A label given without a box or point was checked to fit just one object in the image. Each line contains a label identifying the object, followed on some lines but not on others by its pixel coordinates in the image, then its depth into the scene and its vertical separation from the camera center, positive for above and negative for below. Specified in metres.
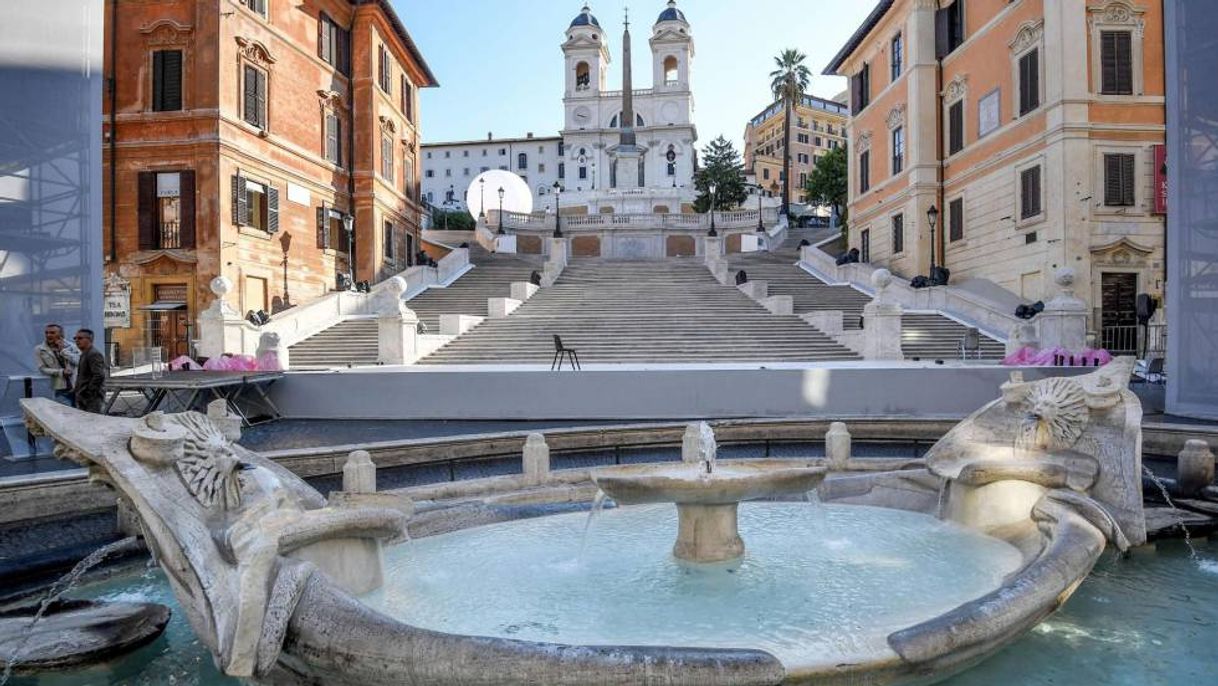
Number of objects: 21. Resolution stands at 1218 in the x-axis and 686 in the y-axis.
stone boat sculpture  3.19 -1.27
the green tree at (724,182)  66.38 +15.05
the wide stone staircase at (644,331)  20.14 +0.50
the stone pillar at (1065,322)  17.36 +0.59
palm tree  70.00 +27.12
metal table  11.20 -0.72
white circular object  55.00 +11.98
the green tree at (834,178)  55.00 +12.77
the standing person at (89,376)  9.04 -0.32
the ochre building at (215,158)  24.31 +6.70
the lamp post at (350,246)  28.36 +4.22
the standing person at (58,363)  9.49 -0.17
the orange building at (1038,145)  21.83 +6.66
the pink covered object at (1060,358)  15.30 -0.24
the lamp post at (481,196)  51.16 +10.98
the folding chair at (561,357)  16.56 -0.20
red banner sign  21.64 +4.74
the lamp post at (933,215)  26.14 +4.82
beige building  106.44 +30.84
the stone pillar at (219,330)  18.50 +0.49
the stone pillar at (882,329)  18.98 +0.48
